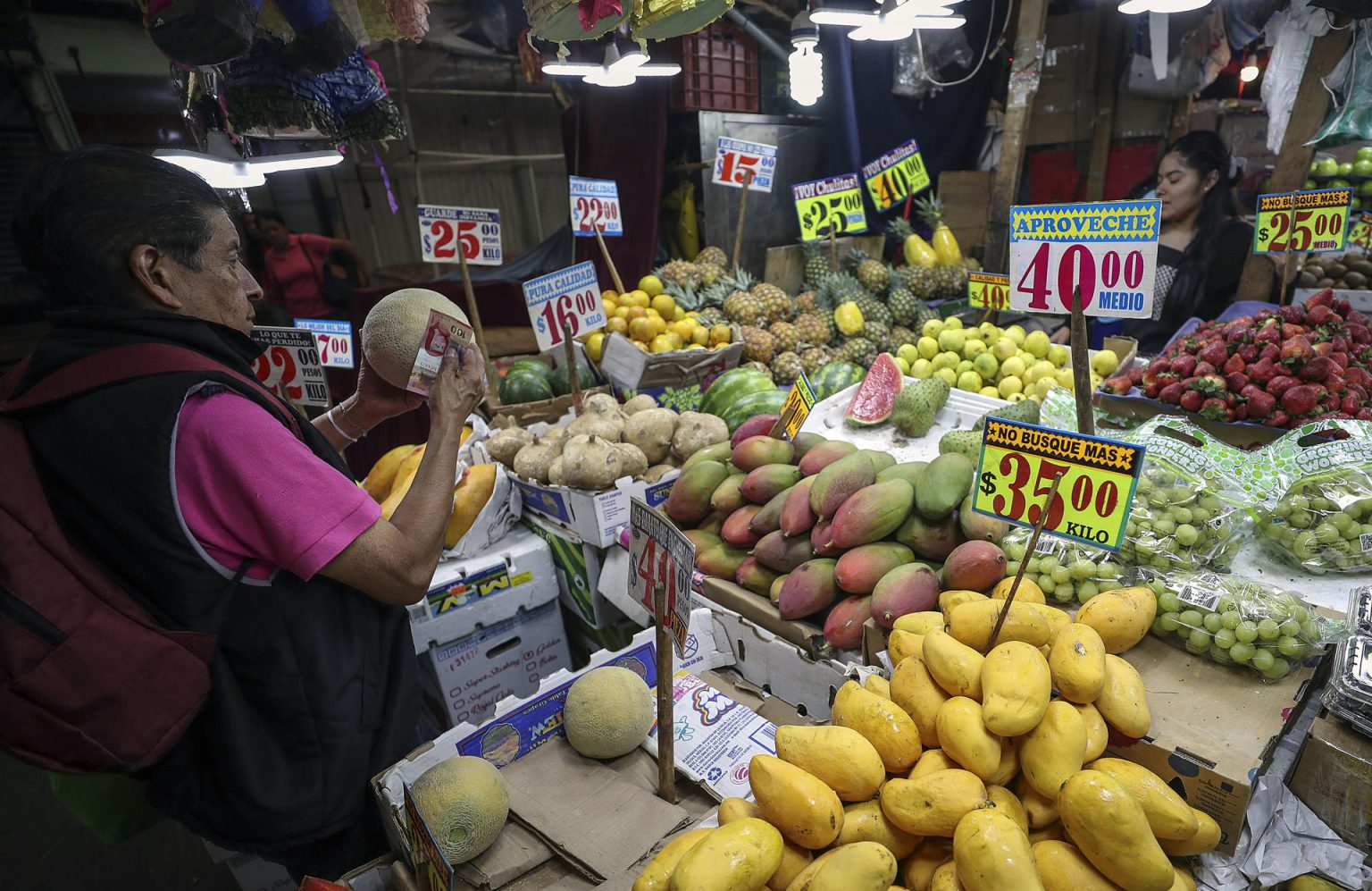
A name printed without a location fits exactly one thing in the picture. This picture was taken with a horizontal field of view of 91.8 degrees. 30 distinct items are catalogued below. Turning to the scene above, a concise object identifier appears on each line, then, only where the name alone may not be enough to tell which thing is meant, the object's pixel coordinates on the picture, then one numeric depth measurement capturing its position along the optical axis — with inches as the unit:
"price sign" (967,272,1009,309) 128.3
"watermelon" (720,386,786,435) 124.9
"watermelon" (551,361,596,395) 159.0
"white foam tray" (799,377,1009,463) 103.5
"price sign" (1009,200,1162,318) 76.1
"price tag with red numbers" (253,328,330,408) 95.3
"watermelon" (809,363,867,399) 139.6
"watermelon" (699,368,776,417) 133.5
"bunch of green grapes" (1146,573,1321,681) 53.3
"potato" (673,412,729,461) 113.4
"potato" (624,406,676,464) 115.1
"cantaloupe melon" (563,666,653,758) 62.6
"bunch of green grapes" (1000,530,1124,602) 62.1
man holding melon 44.6
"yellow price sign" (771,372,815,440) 90.4
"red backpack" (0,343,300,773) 42.9
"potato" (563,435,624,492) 101.9
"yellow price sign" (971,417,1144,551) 50.7
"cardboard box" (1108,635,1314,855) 46.1
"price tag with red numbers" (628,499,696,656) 53.7
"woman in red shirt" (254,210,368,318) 218.8
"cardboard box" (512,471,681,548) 102.8
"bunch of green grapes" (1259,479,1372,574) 62.2
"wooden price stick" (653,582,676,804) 55.4
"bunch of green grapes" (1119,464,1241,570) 61.9
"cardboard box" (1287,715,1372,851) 46.4
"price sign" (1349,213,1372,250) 164.4
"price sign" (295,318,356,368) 120.0
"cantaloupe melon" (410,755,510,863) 52.8
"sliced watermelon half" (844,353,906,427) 111.3
